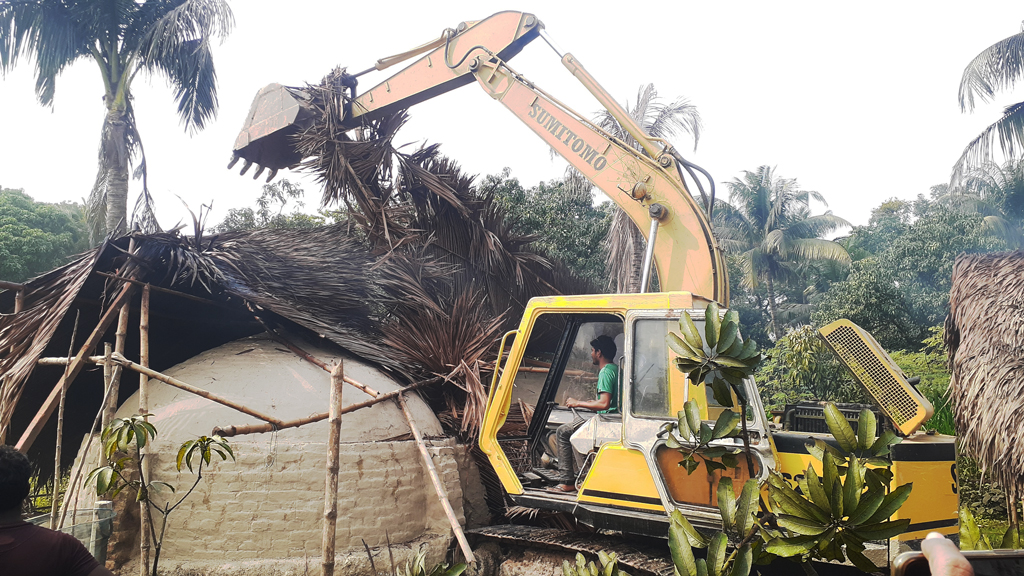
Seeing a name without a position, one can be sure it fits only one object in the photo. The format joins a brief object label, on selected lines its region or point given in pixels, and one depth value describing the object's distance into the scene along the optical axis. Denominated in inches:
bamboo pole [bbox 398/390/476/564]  199.4
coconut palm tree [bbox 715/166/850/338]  1079.0
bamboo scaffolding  225.0
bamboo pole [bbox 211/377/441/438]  179.9
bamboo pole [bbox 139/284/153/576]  190.4
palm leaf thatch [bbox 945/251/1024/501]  283.7
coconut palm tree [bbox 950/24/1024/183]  623.2
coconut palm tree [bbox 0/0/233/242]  593.0
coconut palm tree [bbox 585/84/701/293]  533.0
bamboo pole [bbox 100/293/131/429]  197.0
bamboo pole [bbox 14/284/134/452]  197.3
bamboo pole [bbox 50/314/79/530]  184.9
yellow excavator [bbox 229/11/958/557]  172.9
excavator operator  205.0
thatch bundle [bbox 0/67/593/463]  246.1
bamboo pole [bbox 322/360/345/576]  171.3
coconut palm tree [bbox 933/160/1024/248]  826.2
